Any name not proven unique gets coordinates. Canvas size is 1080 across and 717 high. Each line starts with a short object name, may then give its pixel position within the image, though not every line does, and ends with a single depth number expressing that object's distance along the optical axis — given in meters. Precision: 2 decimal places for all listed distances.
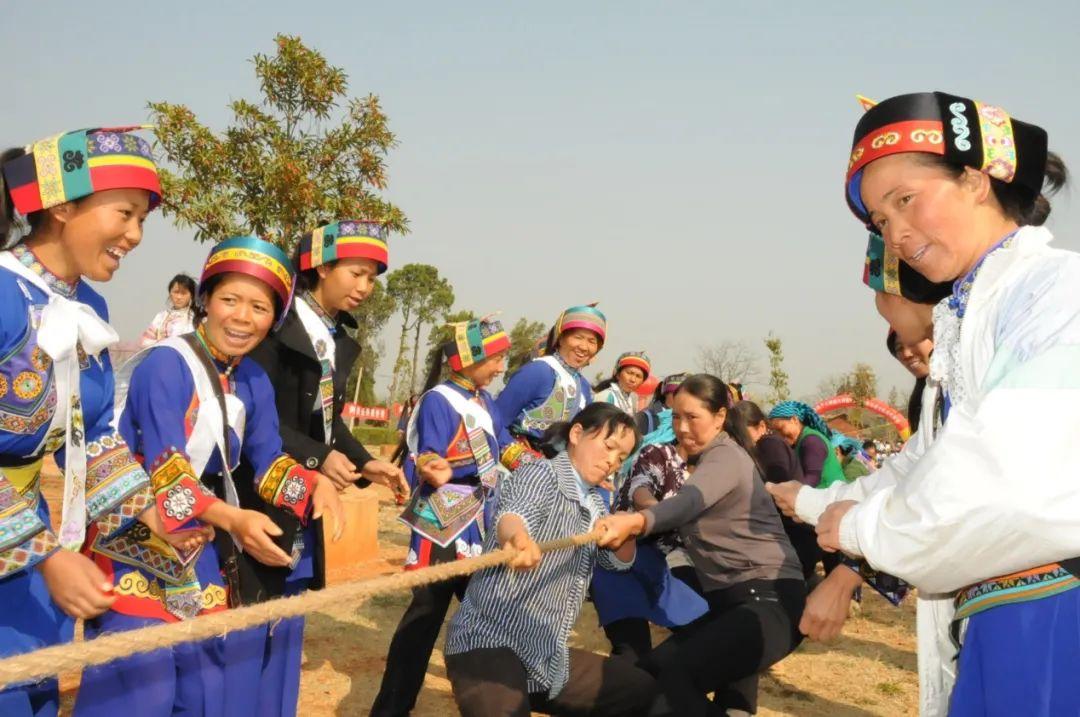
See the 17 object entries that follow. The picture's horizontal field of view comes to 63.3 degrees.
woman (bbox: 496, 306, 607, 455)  6.75
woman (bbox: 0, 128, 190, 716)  2.23
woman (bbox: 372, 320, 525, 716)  4.46
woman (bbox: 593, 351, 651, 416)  8.95
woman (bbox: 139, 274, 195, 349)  7.40
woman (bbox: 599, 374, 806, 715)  3.62
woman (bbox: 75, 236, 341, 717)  2.74
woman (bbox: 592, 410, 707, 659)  4.41
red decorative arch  19.05
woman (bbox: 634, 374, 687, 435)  7.95
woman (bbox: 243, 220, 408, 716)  3.37
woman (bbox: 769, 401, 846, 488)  7.00
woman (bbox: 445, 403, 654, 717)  3.07
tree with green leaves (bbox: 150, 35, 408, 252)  9.27
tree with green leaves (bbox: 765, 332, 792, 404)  20.80
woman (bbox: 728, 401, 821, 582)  6.35
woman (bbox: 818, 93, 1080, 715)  1.58
